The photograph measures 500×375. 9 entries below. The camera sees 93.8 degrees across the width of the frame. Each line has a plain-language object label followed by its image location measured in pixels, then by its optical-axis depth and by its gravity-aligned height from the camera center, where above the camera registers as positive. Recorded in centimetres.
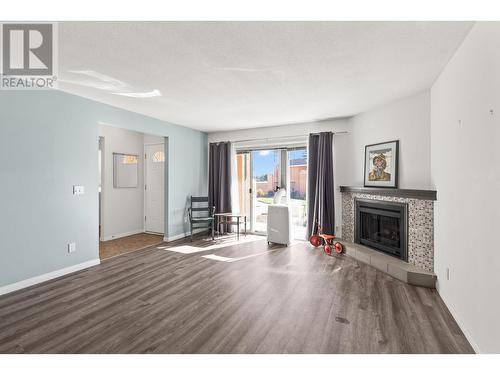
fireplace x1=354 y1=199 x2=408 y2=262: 327 -62
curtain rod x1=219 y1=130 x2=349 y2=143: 446 +109
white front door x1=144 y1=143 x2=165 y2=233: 554 -4
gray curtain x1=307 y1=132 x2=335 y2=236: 449 +0
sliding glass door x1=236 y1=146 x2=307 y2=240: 502 +12
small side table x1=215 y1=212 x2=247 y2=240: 521 -80
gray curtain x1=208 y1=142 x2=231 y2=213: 554 +25
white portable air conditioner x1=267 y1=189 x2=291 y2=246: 457 -73
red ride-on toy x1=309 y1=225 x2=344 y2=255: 404 -101
